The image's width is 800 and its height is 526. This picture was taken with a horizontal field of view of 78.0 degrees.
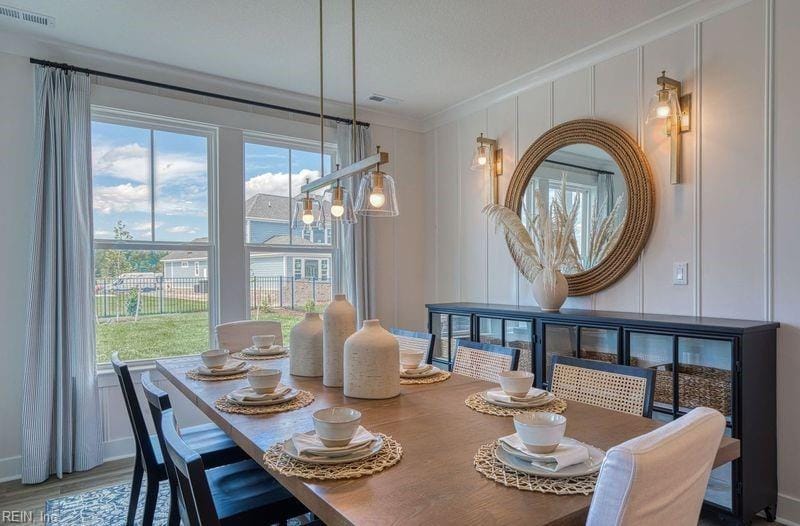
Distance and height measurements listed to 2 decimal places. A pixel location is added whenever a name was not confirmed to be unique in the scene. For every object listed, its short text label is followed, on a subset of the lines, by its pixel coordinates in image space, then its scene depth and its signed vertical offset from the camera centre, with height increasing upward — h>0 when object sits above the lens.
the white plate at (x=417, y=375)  2.21 -0.52
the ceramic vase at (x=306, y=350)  2.24 -0.42
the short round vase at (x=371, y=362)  1.83 -0.39
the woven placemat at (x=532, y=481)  1.07 -0.50
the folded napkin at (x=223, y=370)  2.26 -0.52
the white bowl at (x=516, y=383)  1.75 -0.44
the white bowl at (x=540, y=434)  1.17 -0.42
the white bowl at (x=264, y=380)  1.82 -0.45
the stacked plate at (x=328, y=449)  1.23 -0.49
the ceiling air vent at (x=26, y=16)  2.78 +1.40
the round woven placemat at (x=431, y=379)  2.14 -0.53
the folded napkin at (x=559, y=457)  1.15 -0.47
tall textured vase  2.05 -0.34
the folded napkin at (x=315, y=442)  1.25 -0.48
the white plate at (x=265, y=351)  2.73 -0.52
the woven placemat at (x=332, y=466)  1.16 -0.51
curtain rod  3.17 +1.25
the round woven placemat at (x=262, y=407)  1.70 -0.53
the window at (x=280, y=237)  4.05 +0.18
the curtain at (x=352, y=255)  4.32 +0.03
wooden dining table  0.99 -0.51
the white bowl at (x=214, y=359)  2.33 -0.48
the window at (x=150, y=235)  3.51 +0.18
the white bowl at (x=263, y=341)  2.81 -0.47
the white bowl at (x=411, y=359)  2.27 -0.47
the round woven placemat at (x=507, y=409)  1.67 -0.52
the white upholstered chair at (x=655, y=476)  0.80 -0.37
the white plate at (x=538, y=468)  1.12 -0.49
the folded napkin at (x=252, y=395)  1.79 -0.51
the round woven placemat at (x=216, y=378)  2.22 -0.54
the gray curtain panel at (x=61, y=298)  3.04 -0.25
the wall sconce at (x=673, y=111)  2.79 +0.83
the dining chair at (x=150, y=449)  2.00 -0.82
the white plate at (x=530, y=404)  1.70 -0.50
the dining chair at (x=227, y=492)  1.08 -0.82
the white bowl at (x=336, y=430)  1.25 -0.44
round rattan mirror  3.06 +0.46
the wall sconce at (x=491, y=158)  4.03 +0.82
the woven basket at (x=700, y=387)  2.33 -0.64
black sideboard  2.27 -0.56
